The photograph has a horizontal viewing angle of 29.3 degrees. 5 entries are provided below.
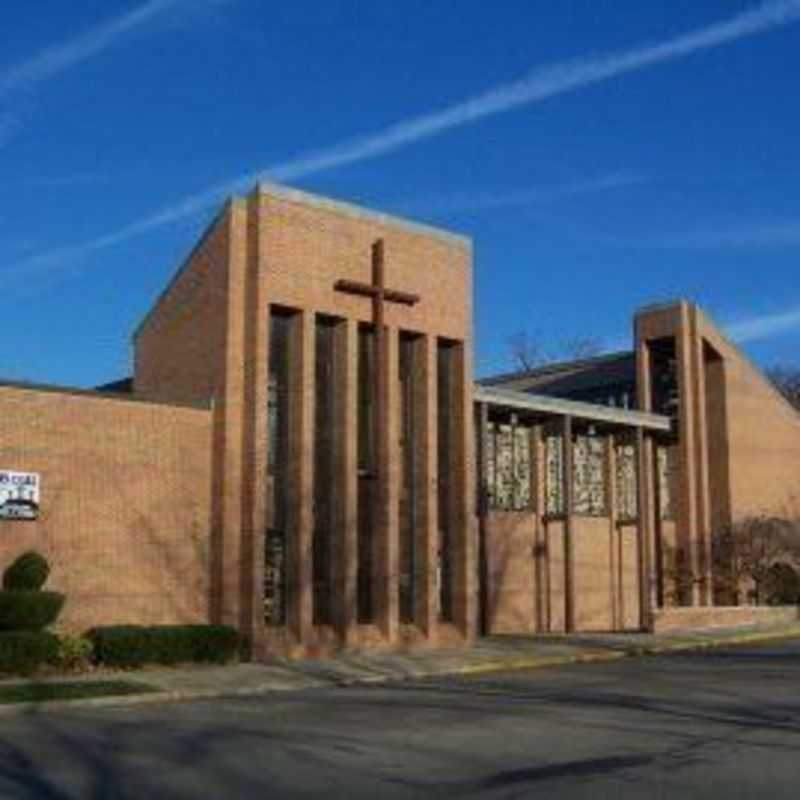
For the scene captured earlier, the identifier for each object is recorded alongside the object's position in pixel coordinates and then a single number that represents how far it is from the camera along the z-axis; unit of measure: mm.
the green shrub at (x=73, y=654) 25797
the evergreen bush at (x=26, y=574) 26031
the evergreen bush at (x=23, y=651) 24922
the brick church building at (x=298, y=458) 28203
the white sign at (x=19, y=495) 26844
